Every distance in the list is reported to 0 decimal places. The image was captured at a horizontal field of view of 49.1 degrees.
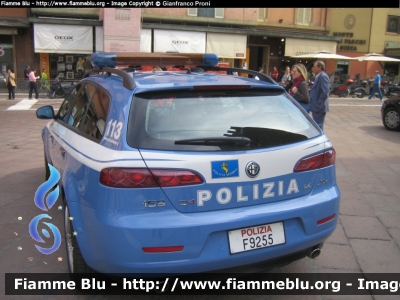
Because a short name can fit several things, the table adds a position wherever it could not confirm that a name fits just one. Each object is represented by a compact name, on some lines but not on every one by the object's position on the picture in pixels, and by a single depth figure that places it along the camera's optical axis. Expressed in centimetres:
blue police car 262
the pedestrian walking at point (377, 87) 2453
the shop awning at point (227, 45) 2742
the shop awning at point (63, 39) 2383
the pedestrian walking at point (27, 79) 2155
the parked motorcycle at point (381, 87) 2698
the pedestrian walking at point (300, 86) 780
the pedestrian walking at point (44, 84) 2167
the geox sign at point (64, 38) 2419
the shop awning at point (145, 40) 2541
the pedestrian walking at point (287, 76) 2286
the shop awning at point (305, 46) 3006
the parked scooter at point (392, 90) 2617
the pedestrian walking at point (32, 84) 1970
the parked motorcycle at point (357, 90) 2585
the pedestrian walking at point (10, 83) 1919
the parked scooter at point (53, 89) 2067
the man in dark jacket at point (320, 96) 789
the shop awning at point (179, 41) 2602
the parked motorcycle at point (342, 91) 2564
